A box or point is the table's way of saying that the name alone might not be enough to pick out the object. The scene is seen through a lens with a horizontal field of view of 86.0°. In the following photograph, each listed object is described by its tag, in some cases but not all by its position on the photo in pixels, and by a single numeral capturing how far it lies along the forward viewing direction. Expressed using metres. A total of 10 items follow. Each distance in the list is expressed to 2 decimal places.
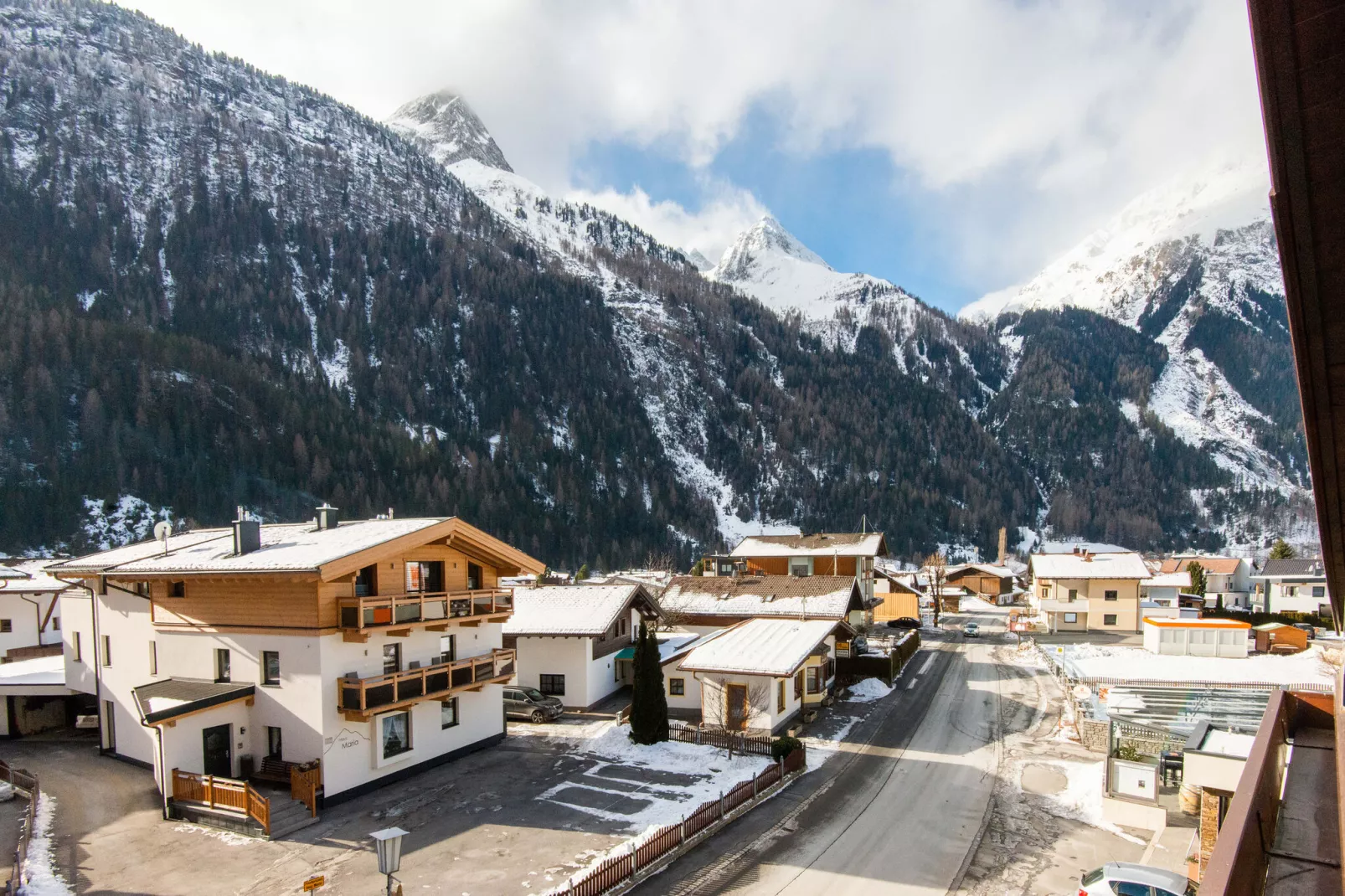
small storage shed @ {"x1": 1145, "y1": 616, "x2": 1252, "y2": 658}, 43.28
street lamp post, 14.15
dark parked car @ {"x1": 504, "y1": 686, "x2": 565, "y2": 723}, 35.69
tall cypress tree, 30.58
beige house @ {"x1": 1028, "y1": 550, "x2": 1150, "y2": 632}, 67.50
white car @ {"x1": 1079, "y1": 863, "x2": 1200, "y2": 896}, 16.14
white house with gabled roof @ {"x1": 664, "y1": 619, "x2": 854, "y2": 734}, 32.59
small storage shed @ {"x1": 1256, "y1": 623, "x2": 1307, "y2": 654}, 52.54
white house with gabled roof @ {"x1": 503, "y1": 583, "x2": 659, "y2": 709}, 37.41
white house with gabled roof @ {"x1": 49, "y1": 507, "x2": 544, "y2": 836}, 23.67
